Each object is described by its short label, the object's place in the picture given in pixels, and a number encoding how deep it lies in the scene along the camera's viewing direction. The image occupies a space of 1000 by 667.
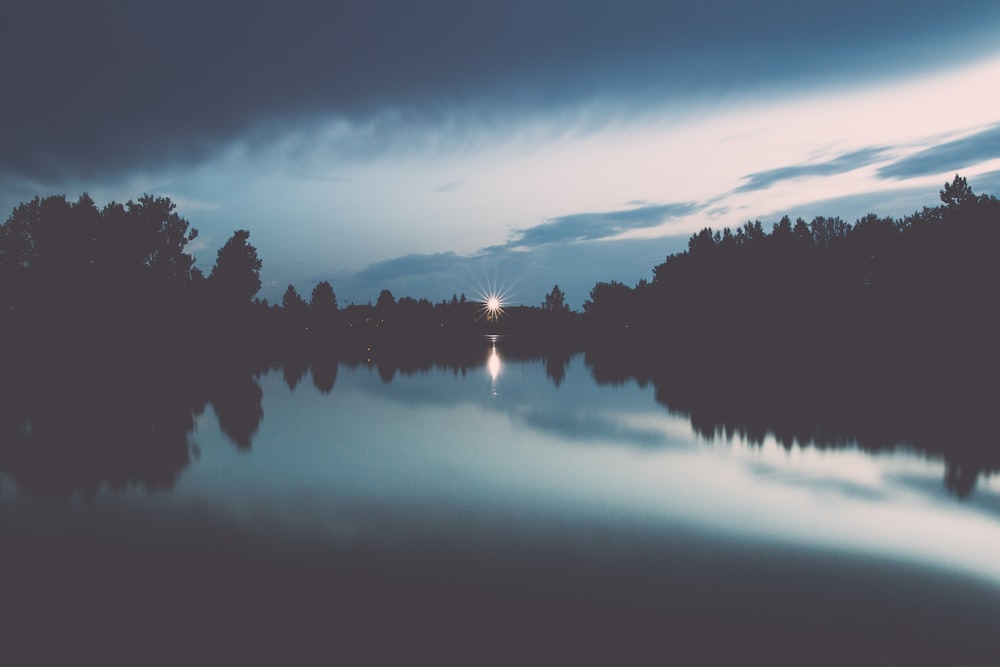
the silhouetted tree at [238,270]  95.12
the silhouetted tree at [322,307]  195.62
